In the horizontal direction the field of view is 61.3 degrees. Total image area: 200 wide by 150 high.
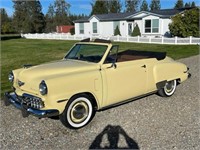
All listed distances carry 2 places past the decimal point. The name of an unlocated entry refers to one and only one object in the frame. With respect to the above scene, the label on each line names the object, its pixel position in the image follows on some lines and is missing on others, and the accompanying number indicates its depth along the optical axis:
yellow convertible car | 2.88
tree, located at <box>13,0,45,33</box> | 41.16
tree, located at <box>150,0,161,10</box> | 58.73
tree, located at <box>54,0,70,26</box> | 48.42
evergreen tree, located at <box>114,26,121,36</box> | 23.73
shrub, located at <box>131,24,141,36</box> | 21.25
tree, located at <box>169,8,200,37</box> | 15.03
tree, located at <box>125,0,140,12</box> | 52.75
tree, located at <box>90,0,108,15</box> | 42.65
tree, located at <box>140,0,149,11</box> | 55.87
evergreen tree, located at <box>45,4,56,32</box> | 46.25
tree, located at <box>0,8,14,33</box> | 50.71
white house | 20.22
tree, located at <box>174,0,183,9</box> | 55.22
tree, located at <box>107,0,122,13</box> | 47.31
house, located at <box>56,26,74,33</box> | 40.81
